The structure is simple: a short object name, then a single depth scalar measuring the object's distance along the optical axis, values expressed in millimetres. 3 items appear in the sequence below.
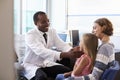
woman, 1944
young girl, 2119
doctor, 2479
